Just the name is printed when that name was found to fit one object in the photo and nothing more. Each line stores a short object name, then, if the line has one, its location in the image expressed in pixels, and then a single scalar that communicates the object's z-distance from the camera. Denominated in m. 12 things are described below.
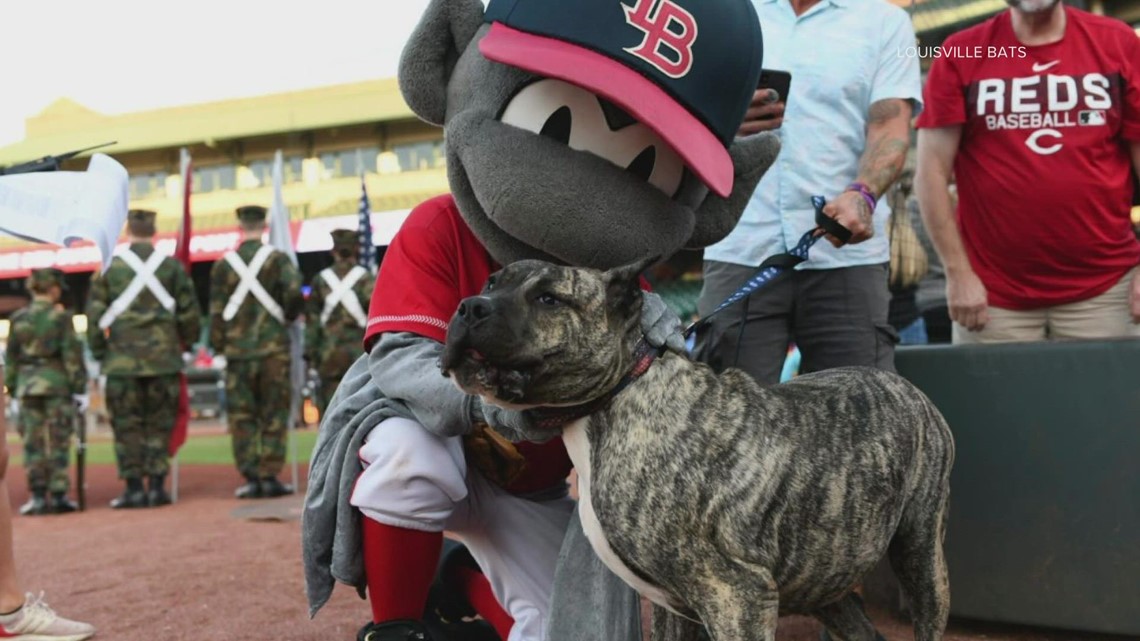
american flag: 10.34
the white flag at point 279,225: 9.67
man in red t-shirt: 3.40
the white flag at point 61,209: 2.89
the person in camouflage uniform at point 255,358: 8.29
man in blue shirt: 3.01
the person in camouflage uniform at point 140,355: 7.81
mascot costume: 2.24
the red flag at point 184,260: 8.00
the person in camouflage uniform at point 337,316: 8.62
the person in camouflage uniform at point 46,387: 7.89
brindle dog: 1.85
